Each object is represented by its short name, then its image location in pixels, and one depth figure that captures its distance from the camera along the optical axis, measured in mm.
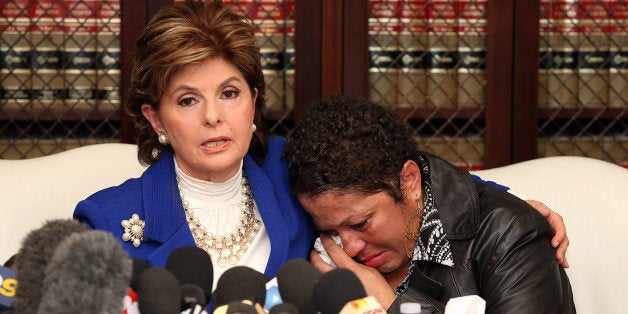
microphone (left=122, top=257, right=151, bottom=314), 2199
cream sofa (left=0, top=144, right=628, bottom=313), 2972
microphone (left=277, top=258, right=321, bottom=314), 2221
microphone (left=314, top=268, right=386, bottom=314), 2177
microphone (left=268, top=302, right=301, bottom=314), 2178
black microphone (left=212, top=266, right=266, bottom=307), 2222
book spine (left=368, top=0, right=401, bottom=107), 3474
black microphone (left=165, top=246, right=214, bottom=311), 2241
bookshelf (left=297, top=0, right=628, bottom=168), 3446
